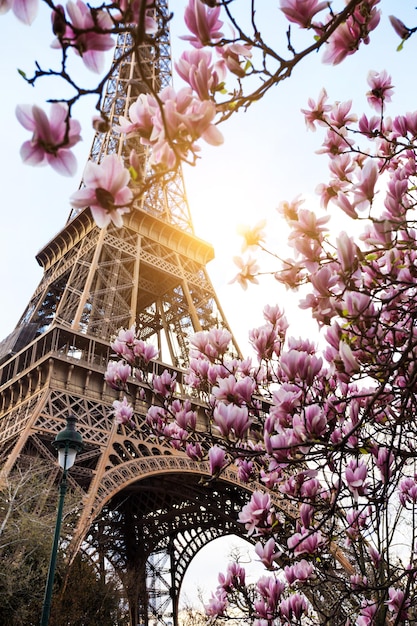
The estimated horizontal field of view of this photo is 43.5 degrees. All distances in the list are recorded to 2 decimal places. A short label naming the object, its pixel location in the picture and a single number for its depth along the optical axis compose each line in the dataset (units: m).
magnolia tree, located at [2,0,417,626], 1.69
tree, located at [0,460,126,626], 12.83
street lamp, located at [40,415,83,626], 8.07
